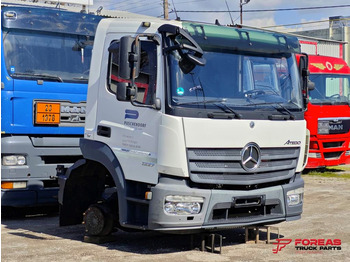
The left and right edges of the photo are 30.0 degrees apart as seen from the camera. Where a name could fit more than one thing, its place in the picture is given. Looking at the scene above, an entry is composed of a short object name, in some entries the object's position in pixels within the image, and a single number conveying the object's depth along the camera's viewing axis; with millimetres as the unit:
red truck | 16266
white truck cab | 7281
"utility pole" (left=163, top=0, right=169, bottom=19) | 34053
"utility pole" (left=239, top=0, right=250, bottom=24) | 43056
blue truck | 9617
